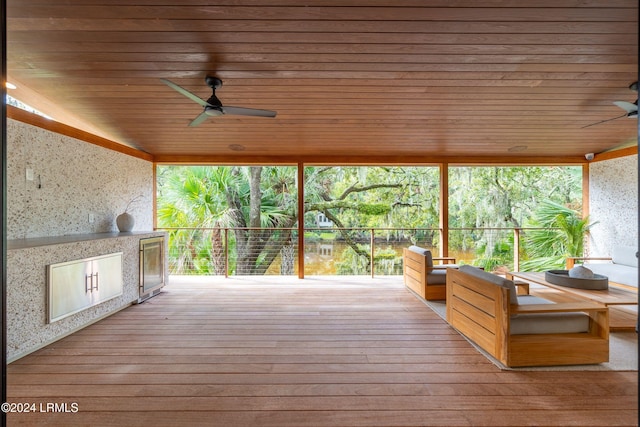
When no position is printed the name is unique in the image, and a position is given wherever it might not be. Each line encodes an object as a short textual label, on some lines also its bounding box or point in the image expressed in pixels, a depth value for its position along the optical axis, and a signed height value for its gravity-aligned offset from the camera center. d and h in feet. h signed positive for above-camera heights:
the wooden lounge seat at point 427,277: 11.93 -2.70
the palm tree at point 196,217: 19.44 +0.02
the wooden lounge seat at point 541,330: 6.75 -2.92
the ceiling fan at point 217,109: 8.98 +3.52
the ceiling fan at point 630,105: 9.21 +3.59
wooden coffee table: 8.20 -2.59
